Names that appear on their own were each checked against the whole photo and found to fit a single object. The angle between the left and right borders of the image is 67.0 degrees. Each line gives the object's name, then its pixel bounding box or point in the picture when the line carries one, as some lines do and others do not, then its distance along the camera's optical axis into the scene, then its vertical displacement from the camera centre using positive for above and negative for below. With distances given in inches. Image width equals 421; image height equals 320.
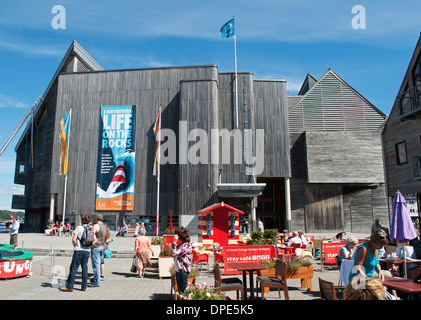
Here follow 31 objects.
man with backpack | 317.1 -38.2
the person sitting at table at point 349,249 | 314.1 -38.8
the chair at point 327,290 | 195.3 -50.4
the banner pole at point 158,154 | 1082.6 +191.0
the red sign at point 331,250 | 473.4 -59.6
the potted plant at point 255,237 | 496.3 -42.1
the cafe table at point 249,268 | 262.4 -47.8
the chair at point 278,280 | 268.4 -60.4
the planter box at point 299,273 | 327.9 -64.0
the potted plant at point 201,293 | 195.6 -51.0
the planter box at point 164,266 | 401.7 -68.8
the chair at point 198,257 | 462.3 -67.0
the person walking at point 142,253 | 404.8 -52.8
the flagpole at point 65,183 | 1247.2 +115.2
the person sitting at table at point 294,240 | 539.5 -50.1
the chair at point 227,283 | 252.4 -59.9
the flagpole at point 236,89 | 1240.8 +477.4
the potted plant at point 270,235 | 506.3 -38.6
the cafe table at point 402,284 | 209.5 -52.6
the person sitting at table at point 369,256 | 197.3 -28.6
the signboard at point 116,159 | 1243.2 +207.8
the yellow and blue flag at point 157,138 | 1108.5 +258.8
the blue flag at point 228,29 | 1270.9 +721.3
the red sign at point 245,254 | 391.9 -54.8
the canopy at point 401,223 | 318.7 -13.5
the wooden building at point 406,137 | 748.5 +185.8
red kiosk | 764.6 -31.3
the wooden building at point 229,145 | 1202.6 +252.6
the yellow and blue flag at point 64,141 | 1258.6 +276.7
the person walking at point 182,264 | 253.8 -41.7
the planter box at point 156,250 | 526.3 -63.7
